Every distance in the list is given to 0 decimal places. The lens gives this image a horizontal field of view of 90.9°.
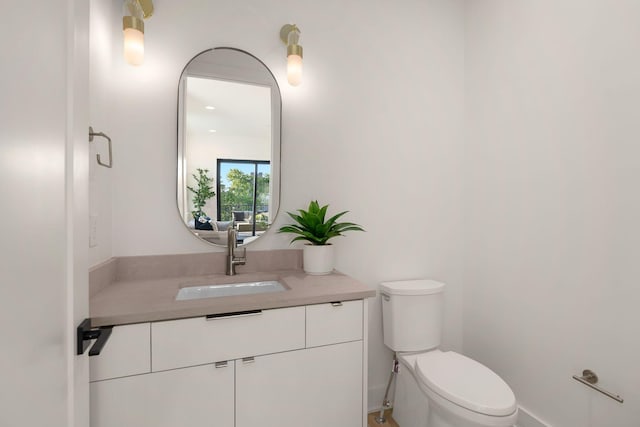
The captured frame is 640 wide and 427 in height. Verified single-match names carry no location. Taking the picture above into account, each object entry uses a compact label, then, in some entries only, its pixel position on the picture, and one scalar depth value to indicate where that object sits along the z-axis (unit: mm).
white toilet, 1241
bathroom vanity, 1074
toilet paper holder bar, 1385
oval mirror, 1644
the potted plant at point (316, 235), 1682
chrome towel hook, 1220
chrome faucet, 1631
